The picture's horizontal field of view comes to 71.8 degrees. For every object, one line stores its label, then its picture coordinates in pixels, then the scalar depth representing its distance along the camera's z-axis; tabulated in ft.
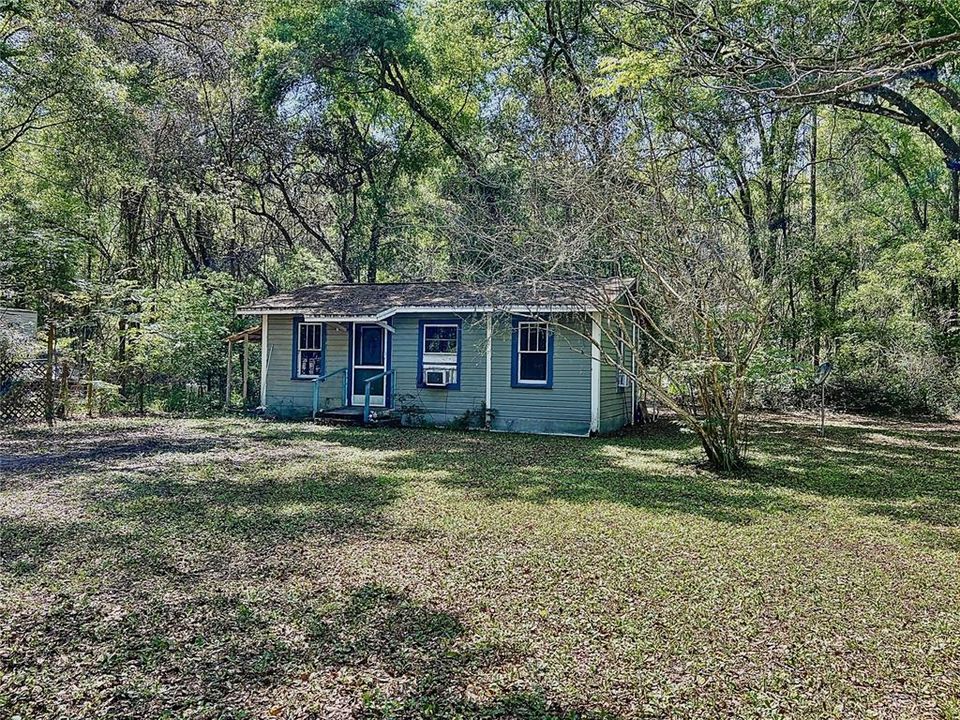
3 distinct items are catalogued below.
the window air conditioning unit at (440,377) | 45.98
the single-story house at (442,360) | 42.86
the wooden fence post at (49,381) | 40.83
